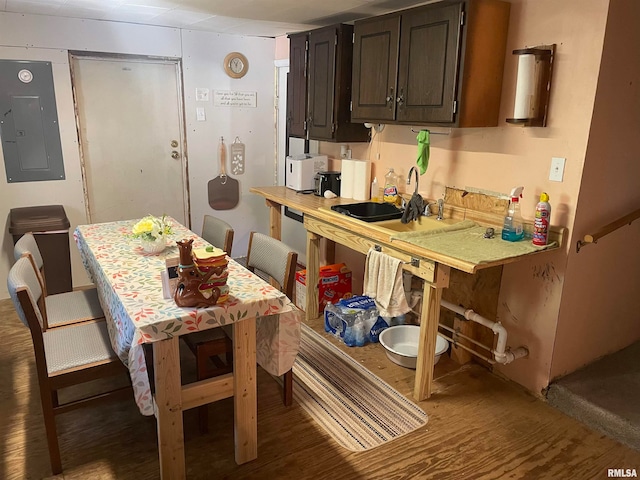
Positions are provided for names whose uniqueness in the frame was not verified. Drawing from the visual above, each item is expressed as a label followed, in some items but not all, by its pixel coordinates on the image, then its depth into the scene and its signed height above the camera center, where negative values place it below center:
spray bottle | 2.40 -0.48
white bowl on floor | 2.81 -1.32
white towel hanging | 2.53 -0.84
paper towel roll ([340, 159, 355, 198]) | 3.41 -0.40
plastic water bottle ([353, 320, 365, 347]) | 3.08 -1.31
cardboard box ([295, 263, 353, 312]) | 3.56 -1.18
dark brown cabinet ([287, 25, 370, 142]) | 3.21 +0.24
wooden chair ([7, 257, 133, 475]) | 1.82 -0.97
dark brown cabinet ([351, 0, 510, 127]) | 2.39 +0.31
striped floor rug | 2.30 -1.42
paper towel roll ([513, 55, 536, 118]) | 2.26 +0.17
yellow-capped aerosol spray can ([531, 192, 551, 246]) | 2.29 -0.44
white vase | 2.37 -0.62
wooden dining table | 1.73 -0.83
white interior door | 3.83 -0.16
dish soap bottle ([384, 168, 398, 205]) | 3.18 -0.43
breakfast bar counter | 2.28 -0.66
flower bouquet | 2.37 -0.57
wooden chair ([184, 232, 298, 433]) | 2.10 -0.82
